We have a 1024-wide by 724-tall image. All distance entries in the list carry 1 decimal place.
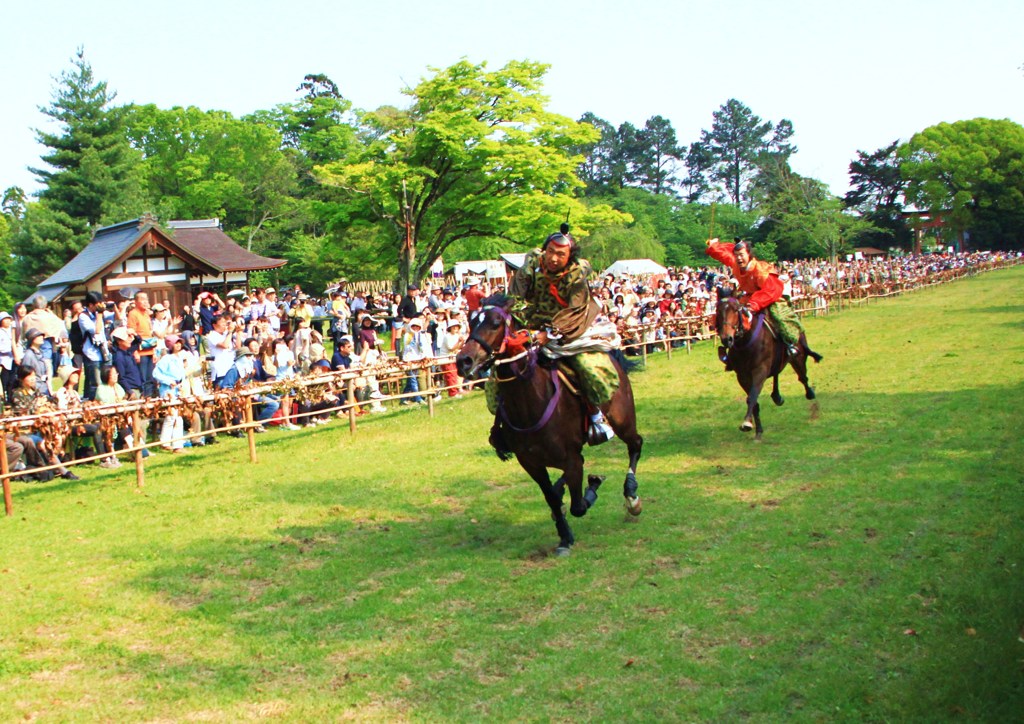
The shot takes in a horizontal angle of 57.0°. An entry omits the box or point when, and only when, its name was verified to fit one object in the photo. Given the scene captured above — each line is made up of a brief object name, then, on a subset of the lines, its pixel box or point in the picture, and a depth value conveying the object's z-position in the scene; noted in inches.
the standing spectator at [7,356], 662.5
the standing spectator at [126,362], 626.8
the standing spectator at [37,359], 605.3
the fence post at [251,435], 565.6
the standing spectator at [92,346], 717.3
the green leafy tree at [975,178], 3324.3
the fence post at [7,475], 452.8
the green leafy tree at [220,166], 2418.8
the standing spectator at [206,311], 960.9
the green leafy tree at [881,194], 3486.7
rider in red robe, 541.0
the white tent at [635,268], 2372.0
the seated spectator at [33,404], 515.8
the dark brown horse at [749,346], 517.0
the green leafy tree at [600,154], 4052.7
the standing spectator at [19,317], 716.7
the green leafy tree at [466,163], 1360.7
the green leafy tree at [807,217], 2691.9
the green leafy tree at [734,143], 4082.2
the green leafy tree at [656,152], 4146.2
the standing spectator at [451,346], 783.1
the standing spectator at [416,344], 791.1
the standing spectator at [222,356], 649.6
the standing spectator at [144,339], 674.5
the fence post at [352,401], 637.9
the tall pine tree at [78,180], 1752.0
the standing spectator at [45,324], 692.7
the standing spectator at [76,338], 730.2
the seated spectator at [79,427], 538.9
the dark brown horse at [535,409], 322.0
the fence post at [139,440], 505.4
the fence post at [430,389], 690.9
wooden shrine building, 1171.3
